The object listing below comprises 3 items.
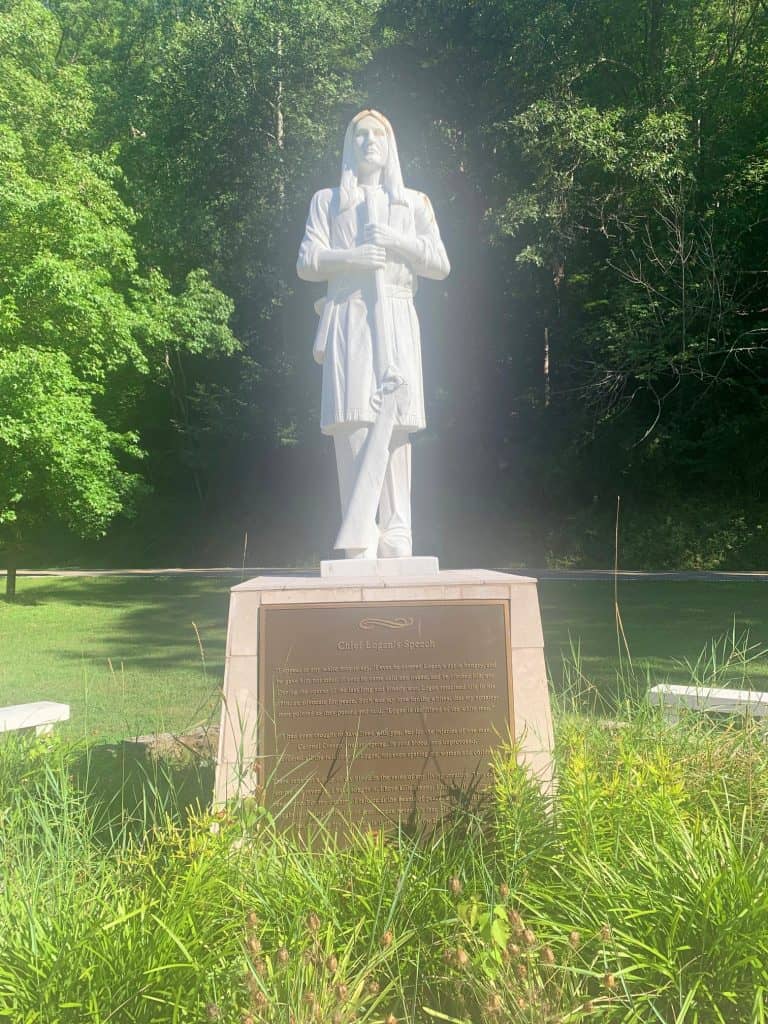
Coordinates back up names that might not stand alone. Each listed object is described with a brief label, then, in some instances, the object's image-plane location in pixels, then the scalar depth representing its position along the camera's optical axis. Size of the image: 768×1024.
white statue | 4.98
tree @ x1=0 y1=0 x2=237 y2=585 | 13.02
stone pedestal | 3.49
